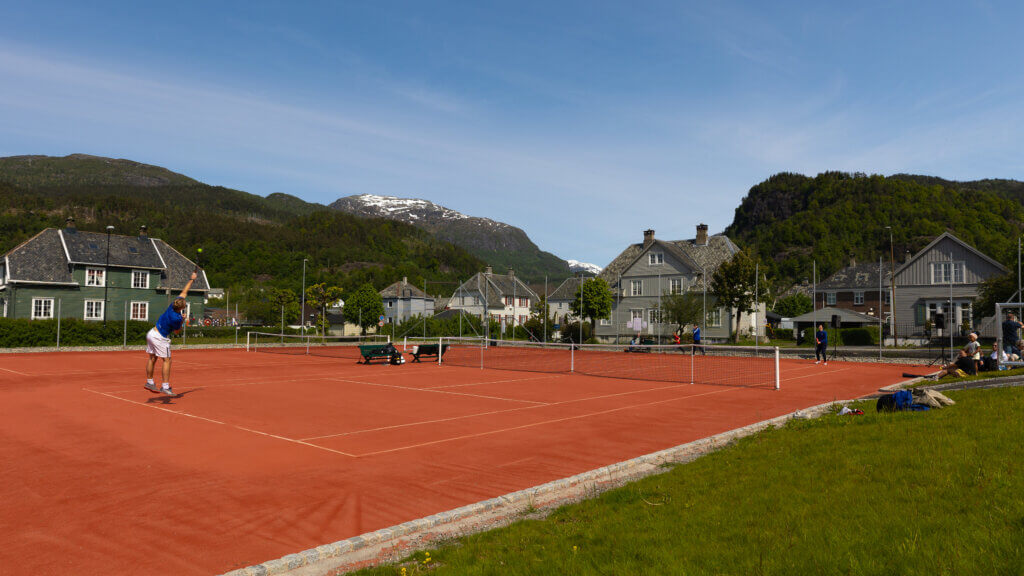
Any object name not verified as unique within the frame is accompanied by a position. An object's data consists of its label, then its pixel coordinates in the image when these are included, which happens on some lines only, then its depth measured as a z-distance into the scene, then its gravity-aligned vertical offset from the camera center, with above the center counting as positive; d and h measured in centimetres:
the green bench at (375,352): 2897 -200
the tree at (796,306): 9325 +157
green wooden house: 4769 +226
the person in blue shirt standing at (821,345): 2941 -138
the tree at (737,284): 4878 +251
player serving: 1342 -72
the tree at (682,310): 4728 +33
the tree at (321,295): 9996 +235
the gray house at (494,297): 9394 +235
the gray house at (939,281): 4725 +297
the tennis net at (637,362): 2347 -251
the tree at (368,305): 7331 +56
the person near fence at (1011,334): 1962 -47
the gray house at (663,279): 5369 +321
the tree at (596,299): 5442 +125
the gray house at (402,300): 10431 +173
